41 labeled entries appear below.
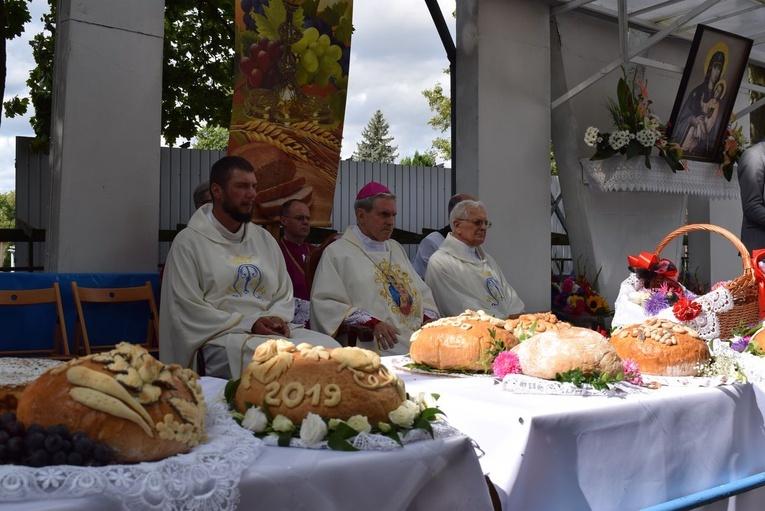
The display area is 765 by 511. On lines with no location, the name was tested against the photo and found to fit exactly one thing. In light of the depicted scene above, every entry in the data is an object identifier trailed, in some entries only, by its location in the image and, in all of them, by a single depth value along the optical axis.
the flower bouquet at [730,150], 10.48
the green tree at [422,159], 37.77
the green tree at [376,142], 67.59
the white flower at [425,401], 2.34
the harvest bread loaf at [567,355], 2.98
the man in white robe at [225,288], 4.72
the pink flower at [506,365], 3.11
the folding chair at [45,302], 5.41
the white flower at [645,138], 9.52
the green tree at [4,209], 60.44
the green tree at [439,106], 33.91
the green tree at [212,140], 61.66
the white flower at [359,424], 2.07
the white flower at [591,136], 9.58
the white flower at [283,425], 2.07
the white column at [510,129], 9.23
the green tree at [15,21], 12.25
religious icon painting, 9.48
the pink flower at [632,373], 3.04
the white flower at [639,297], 4.46
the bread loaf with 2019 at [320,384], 2.13
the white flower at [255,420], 2.11
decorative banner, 7.09
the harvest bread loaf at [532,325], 3.65
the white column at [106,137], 5.95
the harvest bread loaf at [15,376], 1.96
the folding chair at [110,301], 5.59
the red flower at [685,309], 4.15
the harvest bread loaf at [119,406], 1.76
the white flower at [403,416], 2.14
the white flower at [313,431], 2.01
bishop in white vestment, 5.38
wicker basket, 4.38
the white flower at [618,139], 9.52
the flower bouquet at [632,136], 9.54
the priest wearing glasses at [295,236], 6.71
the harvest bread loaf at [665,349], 3.32
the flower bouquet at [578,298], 9.20
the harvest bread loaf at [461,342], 3.39
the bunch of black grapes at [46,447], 1.67
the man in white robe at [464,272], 6.38
